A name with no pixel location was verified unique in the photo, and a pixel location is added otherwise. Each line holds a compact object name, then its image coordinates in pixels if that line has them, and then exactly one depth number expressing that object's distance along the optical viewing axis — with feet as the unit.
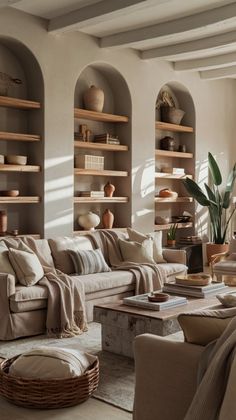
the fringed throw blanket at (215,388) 7.07
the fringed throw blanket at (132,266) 18.69
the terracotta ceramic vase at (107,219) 23.57
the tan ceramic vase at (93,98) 22.67
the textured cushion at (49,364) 10.30
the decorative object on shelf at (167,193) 26.35
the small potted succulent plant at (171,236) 26.13
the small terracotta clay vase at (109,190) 23.70
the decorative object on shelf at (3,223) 19.69
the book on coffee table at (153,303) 13.41
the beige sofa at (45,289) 14.90
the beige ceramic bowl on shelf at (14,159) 19.81
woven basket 10.06
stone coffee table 12.73
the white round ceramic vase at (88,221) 22.52
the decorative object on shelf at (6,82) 19.69
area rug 10.82
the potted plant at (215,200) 26.21
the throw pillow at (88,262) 18.15
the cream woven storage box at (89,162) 22.40
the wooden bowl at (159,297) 13.69
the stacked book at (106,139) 23.35
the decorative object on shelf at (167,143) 26.89
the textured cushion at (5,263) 15.89
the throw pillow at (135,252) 20.07
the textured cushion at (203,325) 8.00
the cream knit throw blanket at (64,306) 15.53
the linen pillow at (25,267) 15.80
